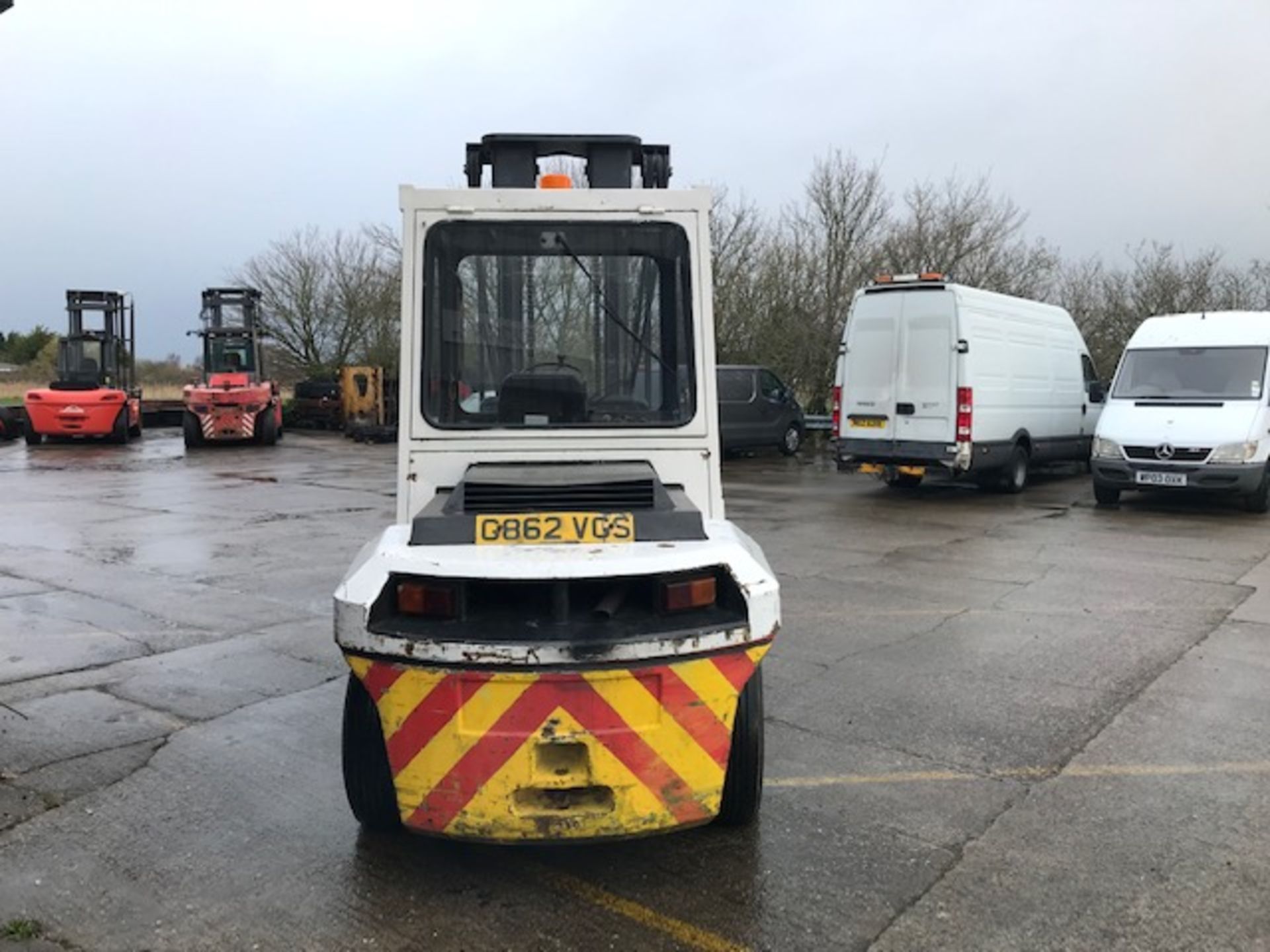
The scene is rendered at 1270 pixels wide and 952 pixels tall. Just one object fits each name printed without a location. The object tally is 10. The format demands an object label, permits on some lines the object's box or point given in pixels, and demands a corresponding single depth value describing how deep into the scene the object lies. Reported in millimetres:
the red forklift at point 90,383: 24312
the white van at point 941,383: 13445
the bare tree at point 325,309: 36719
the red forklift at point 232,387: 24141
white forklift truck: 3137
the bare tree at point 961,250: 24781
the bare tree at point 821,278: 24844
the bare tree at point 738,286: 25766
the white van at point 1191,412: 12312
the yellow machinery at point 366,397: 29016
